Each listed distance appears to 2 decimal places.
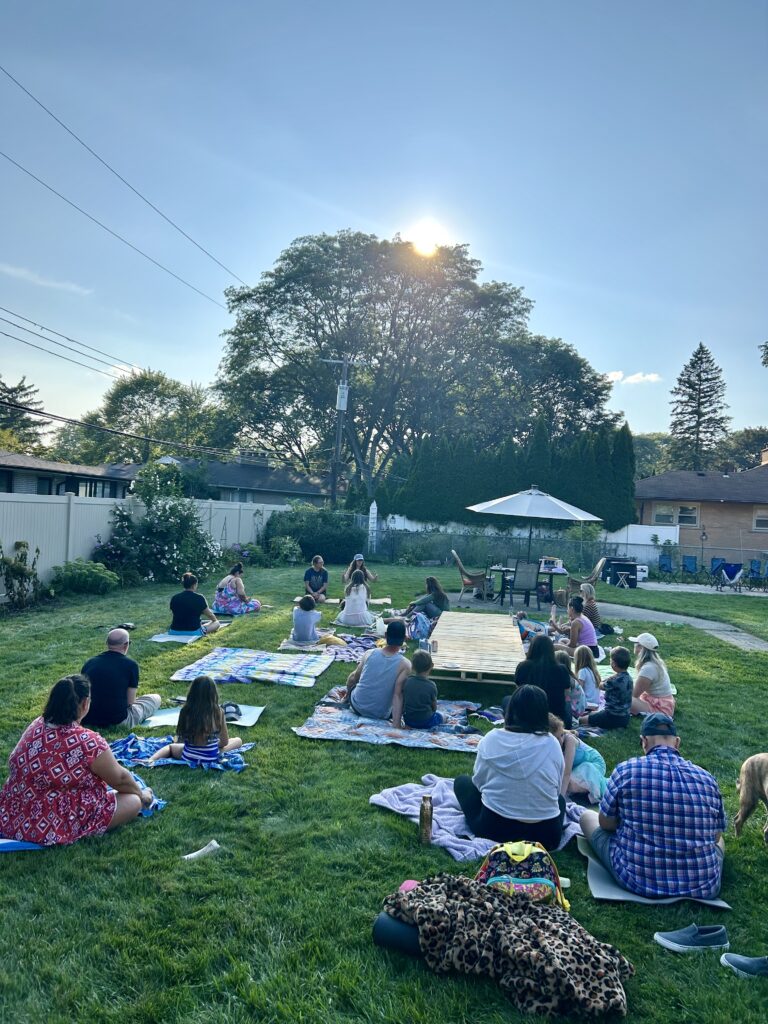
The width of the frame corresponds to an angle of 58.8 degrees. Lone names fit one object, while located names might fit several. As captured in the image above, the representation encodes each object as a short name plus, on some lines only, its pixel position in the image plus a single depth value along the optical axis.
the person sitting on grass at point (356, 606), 12.59
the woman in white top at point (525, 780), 4.58
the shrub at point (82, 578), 14.77
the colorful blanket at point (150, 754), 5.81
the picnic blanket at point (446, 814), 4.60
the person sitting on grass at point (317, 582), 14.84
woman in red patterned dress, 4.37
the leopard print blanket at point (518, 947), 3.00
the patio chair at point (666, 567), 24.81
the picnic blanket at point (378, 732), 6.70
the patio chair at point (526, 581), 16.36
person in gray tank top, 7.40
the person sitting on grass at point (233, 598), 13.30
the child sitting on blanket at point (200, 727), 5.75
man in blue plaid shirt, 4.05
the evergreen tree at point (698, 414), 60.97
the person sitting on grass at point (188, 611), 11.04
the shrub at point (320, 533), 24.86
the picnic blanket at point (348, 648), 10.12
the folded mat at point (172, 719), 6.80
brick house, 31.92
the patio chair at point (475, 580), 17.23
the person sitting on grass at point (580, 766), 5.52
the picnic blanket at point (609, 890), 4.04
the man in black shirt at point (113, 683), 6.45
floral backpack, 3.67
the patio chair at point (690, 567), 25.14
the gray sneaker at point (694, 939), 3.60
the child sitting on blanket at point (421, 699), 7.14
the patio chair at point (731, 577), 22.19
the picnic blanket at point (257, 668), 8.57
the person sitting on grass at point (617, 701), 7.48
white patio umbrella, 15.59
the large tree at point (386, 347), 39.94
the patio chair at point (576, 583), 15.81
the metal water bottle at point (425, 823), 4.67
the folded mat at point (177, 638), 10.67
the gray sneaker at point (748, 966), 3.37
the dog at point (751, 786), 4.82
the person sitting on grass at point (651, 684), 7.61
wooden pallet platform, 8.22
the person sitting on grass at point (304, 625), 10.55
